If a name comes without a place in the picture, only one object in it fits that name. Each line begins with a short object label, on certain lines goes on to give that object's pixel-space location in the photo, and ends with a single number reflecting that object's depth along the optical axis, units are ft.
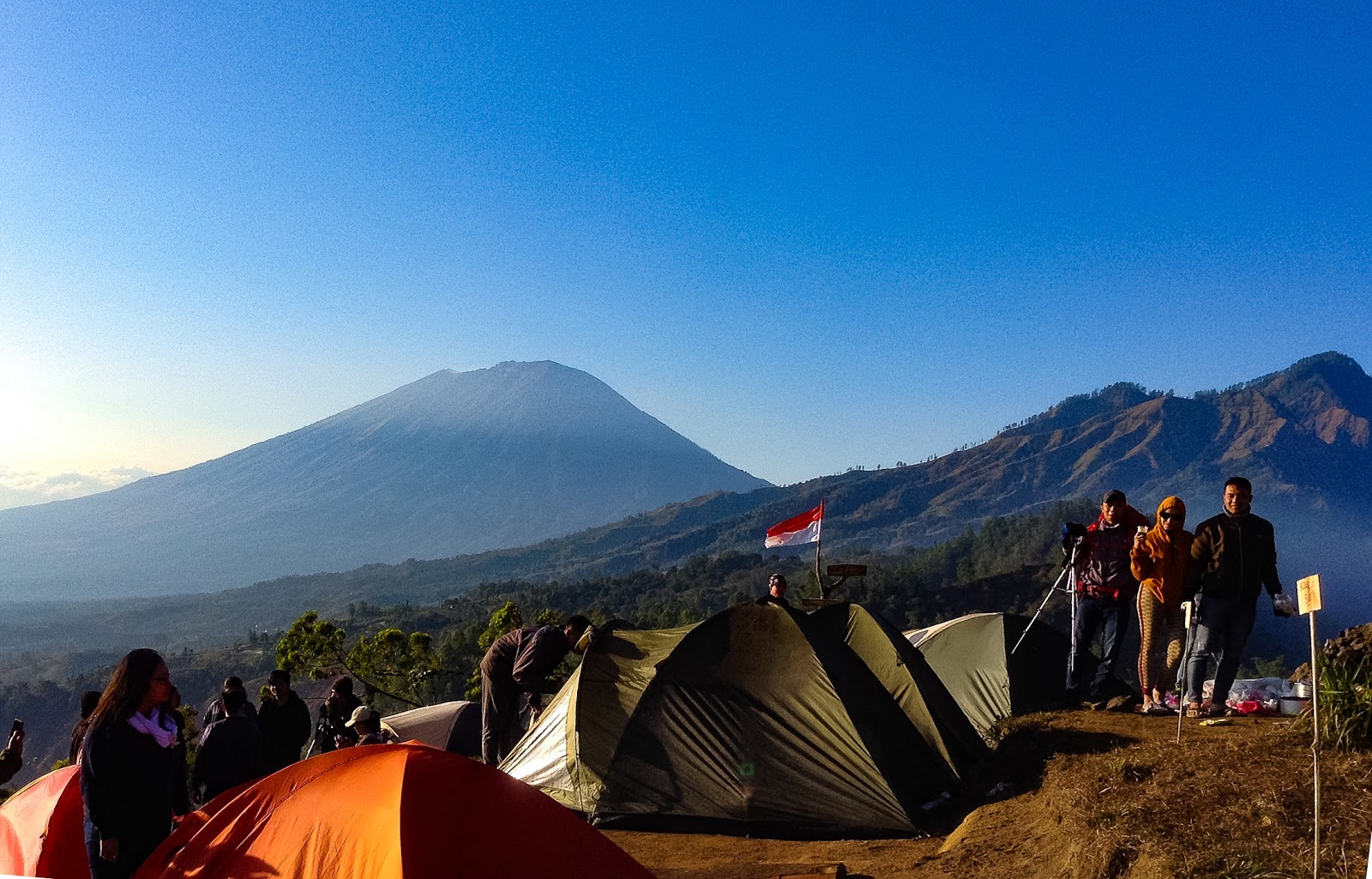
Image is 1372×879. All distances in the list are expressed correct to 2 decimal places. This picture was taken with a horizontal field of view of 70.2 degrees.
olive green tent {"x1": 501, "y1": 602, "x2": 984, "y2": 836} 24.94
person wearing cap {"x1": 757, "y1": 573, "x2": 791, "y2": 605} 35.03
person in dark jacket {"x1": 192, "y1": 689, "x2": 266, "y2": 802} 21.63
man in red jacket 27.17
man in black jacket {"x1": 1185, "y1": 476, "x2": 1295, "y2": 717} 23.22
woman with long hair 15.76
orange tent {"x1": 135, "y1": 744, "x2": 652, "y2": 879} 14.60
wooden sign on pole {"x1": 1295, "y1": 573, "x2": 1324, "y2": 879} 13.03
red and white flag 44.45
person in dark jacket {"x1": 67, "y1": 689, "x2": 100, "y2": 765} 21.11
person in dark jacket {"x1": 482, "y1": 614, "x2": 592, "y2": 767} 30.07
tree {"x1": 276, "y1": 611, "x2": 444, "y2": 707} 89.51
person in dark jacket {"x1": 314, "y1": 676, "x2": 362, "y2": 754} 29.43
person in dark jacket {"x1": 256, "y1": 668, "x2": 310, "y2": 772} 28.30
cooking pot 24.30
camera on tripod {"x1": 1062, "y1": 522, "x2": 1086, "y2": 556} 27.86
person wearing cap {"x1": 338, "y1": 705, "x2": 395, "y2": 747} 25.04
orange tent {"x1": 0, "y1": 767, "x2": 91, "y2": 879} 19.25
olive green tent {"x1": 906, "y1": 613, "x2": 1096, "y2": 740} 32.42
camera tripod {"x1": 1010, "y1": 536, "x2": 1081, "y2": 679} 27.94
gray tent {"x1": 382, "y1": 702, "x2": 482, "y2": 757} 37.63
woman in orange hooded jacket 25.02
